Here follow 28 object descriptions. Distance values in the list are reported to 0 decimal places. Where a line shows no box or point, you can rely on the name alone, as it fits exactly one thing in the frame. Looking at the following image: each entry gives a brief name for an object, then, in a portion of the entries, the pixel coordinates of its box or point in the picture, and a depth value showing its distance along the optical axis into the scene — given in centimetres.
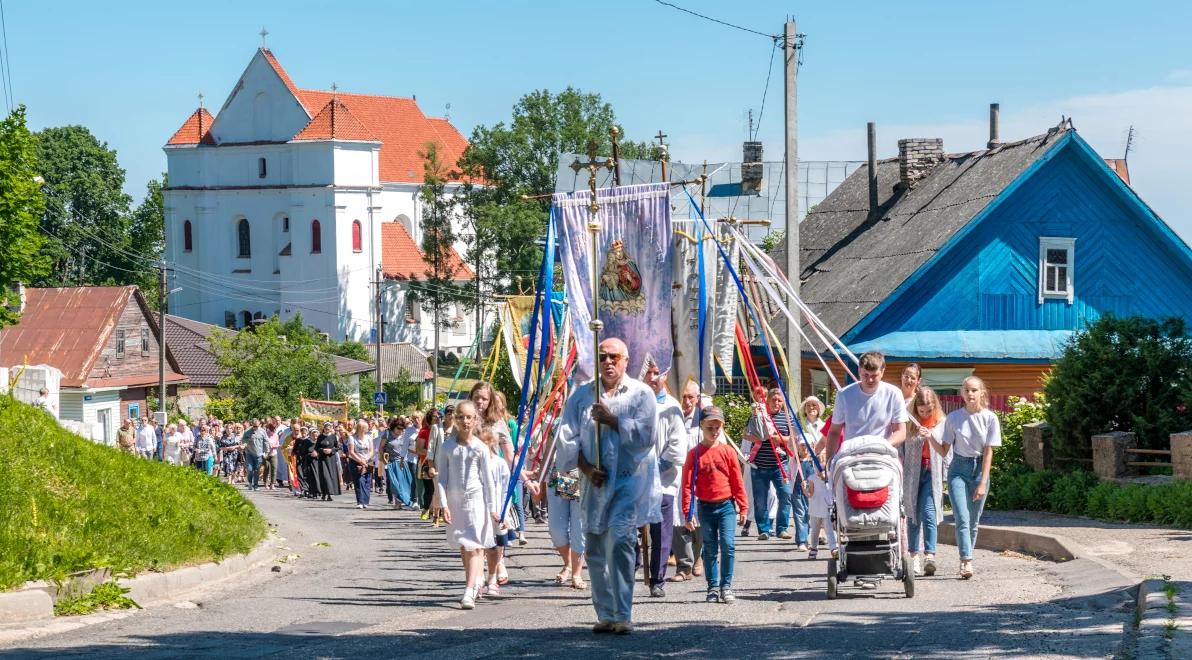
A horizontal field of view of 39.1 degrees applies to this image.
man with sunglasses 1112
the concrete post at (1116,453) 1917
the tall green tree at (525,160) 8419
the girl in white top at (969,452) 1377
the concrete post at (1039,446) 2108
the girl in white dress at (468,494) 1328
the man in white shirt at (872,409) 1300
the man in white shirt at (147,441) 3981
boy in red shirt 1265
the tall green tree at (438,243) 9288
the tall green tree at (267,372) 6294
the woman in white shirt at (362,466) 2945
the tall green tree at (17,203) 4781
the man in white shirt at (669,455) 1365
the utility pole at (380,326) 7086
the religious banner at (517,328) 2470
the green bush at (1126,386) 2002
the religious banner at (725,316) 1812
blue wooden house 3269
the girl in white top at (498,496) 1369
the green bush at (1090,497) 1677
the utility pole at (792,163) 2480
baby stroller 1239
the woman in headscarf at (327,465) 3250
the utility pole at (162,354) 5522
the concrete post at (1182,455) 1792
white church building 10144
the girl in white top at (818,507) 1603
